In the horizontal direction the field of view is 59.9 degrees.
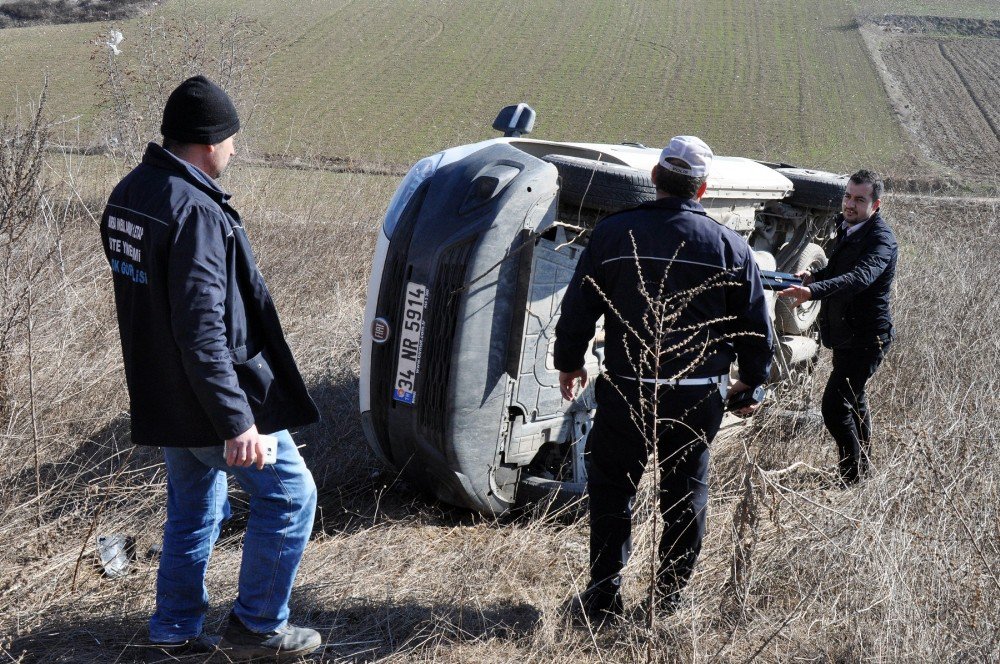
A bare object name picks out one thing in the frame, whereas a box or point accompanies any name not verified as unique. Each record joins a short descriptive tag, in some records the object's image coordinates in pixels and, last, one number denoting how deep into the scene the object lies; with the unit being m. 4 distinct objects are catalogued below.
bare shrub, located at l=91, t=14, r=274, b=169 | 10.84
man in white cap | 2.98
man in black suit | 4.50
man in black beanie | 2.40
